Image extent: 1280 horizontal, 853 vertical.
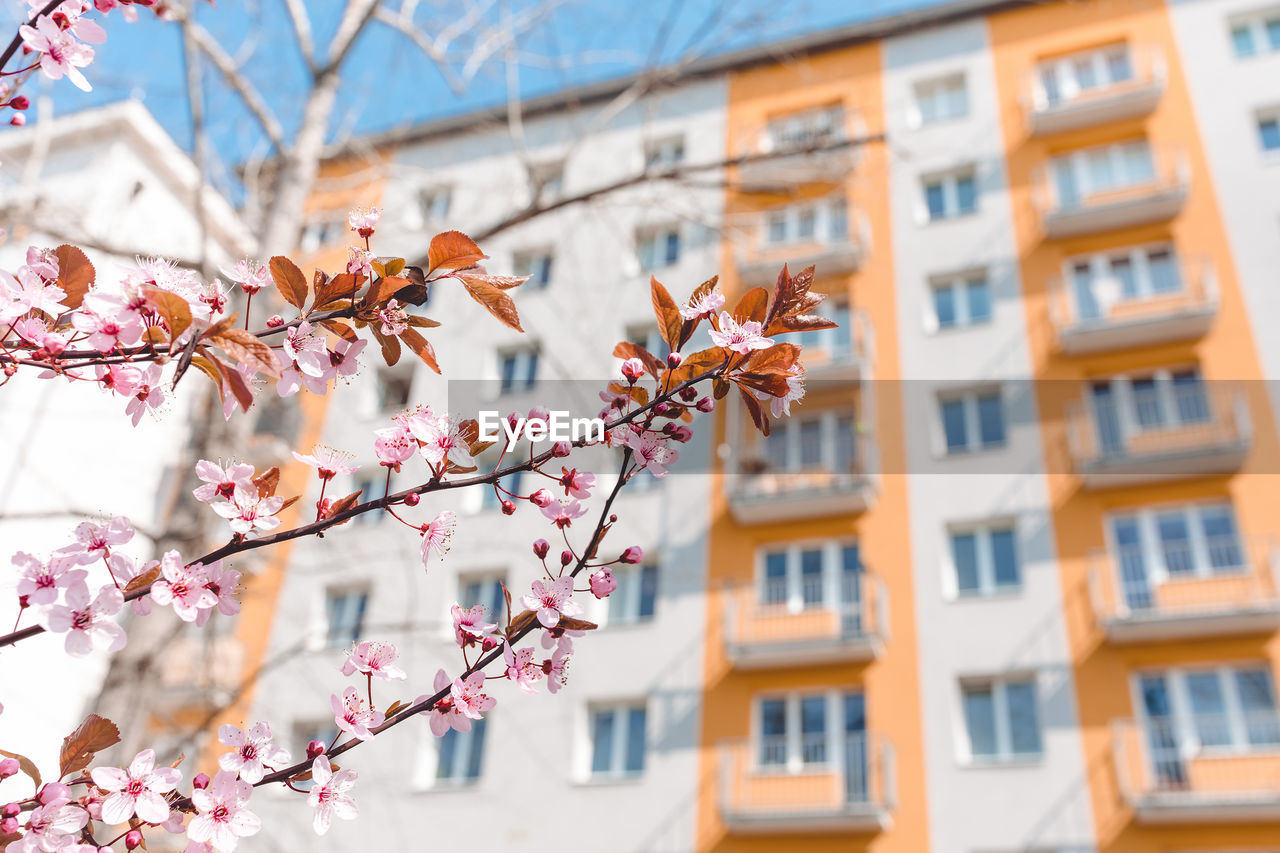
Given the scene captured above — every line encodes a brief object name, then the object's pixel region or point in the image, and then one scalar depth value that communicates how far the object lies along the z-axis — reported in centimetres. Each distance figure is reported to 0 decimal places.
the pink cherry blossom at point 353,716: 179
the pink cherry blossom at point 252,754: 168
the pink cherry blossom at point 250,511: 168
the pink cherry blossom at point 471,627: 184
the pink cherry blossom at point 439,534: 187
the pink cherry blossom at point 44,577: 143
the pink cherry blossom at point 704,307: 178
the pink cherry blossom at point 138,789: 155
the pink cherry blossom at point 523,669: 184
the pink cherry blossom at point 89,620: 145
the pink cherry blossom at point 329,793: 171
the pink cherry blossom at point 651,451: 187
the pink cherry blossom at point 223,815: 162
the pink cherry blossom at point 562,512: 185
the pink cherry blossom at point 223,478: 168
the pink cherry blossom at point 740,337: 175
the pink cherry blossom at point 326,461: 179
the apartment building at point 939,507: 1237
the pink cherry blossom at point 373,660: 182
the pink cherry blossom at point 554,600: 178
